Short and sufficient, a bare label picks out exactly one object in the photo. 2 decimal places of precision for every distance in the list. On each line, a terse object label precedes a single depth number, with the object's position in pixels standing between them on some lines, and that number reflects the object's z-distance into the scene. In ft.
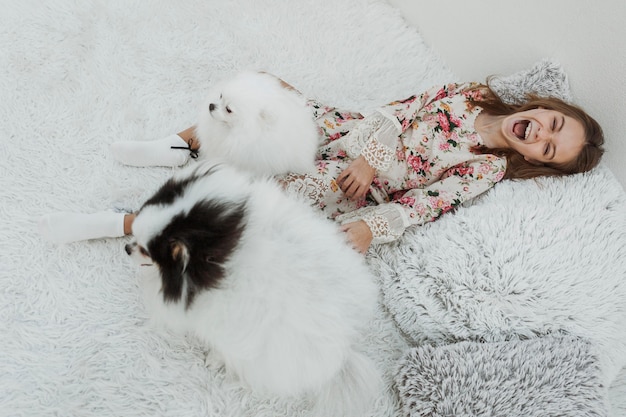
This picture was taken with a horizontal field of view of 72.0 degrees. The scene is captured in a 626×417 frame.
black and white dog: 3.26
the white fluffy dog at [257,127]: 4.54
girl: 4.58
